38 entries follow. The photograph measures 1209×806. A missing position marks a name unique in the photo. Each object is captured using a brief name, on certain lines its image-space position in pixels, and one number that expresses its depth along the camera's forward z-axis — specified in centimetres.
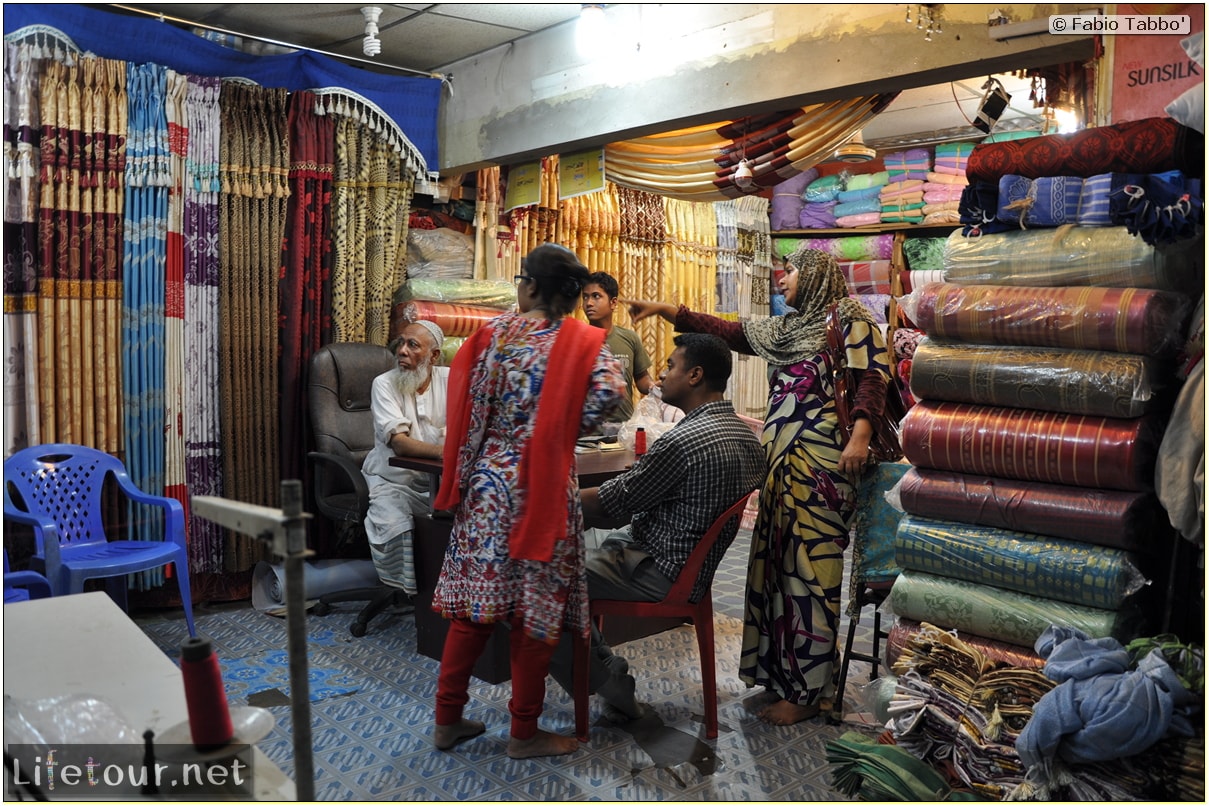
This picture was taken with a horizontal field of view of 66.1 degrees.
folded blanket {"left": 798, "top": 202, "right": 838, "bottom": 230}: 745
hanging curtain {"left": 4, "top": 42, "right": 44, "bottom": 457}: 394
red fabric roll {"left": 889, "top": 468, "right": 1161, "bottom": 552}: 239
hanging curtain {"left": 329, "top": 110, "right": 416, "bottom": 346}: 494
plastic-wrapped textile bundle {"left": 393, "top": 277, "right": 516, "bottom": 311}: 517
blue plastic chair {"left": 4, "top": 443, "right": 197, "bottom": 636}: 354
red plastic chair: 292
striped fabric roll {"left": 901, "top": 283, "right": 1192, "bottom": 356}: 234
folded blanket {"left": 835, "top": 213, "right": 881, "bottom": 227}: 717
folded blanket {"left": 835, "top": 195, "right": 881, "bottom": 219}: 717
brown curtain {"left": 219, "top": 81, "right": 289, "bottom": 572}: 453
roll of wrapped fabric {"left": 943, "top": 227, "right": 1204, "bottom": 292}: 235
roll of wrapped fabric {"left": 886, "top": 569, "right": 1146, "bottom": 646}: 240
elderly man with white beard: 401
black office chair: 436
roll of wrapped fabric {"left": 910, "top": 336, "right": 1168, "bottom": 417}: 238
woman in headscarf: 315
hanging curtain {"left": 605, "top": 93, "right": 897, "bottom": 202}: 372
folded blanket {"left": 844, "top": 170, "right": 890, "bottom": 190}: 716
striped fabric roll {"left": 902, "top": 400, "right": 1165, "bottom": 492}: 238
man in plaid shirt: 289
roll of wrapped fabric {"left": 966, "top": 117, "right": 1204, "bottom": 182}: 231
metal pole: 106
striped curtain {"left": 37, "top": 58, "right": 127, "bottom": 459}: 402
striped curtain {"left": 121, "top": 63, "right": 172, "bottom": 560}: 423
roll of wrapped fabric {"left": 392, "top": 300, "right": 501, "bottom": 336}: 507
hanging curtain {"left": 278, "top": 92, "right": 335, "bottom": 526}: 476
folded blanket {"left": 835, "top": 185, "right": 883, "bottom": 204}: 718
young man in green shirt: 480
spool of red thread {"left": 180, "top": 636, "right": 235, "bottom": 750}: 117
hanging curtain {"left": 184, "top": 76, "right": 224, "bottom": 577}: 441
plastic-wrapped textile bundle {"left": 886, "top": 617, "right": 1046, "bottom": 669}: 247
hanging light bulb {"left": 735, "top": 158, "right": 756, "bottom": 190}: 421
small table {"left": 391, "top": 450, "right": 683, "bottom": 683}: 356
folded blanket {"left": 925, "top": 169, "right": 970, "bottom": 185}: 682
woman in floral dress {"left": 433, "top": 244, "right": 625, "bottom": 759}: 268
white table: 146
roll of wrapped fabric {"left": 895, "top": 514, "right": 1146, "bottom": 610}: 237
